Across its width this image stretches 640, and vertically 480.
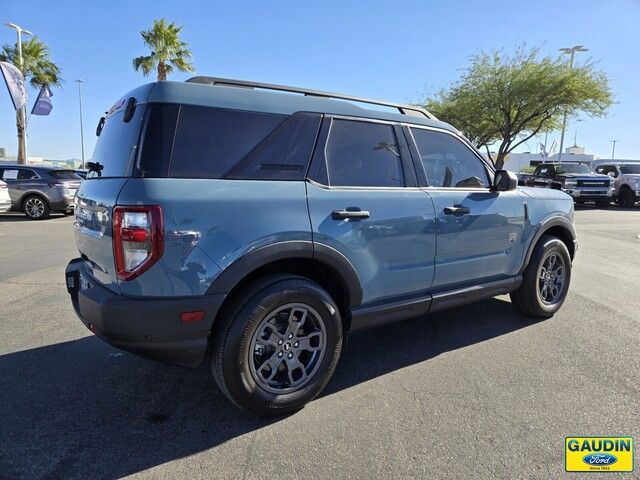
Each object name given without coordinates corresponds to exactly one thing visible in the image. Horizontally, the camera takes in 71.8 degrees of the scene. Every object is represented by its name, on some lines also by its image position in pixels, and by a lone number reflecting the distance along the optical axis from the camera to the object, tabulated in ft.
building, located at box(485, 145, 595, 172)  215.47
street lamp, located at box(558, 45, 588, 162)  84.62
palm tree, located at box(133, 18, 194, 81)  73.92
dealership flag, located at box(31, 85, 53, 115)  70.54
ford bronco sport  7.76
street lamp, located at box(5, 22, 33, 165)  74.23
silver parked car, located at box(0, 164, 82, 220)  42.73
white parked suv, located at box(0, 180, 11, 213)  37.99
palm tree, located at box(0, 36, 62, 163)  77.92
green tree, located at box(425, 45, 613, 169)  74.23
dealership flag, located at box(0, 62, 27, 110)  58.65
